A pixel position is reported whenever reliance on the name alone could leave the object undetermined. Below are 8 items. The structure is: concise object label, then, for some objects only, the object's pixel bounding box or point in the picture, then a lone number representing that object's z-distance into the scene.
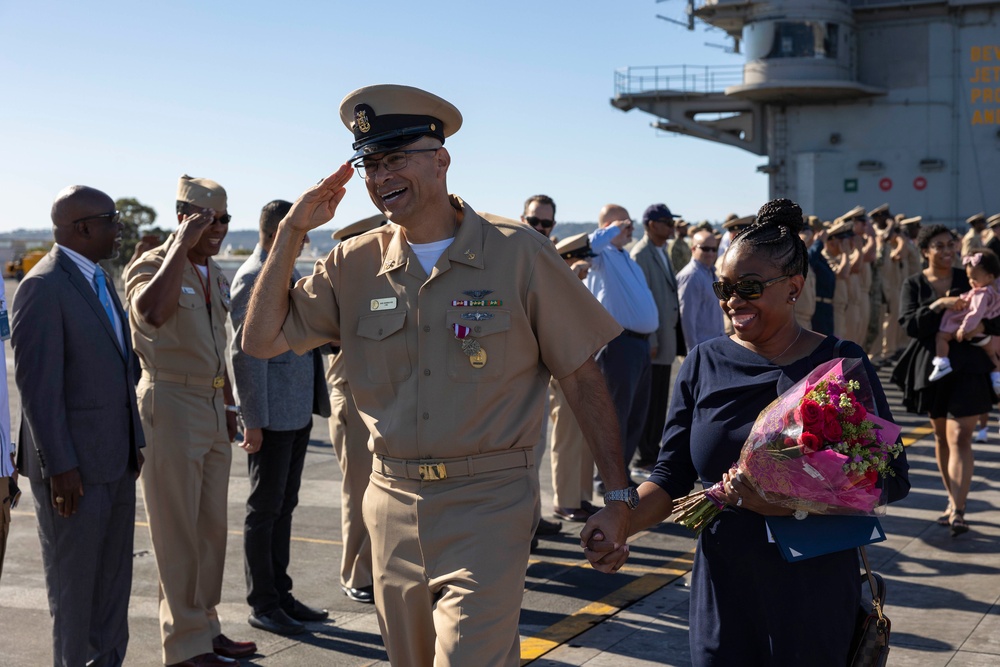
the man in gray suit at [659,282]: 10.09
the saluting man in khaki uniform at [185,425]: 5.48
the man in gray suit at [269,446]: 6.09
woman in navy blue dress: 3.29
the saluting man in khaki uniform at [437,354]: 3.62
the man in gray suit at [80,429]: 4.83
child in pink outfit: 7.97
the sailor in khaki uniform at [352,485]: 6.59
